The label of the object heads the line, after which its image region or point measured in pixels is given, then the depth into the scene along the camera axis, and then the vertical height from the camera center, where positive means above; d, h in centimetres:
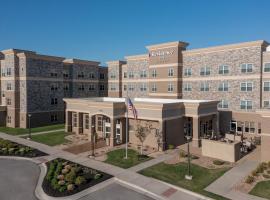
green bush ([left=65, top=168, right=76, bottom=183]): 1909 -706
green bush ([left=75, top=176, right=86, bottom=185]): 1873 -718
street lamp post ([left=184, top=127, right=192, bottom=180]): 1984 -719
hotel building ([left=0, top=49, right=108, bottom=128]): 4316 +144
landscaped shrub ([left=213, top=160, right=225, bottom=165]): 2367 -715
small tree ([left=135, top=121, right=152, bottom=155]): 2672 -439
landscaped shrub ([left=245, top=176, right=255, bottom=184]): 1899 -717
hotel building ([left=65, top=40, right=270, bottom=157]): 3061 +59
